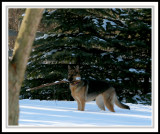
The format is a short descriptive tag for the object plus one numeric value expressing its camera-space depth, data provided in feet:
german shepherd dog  60.95
